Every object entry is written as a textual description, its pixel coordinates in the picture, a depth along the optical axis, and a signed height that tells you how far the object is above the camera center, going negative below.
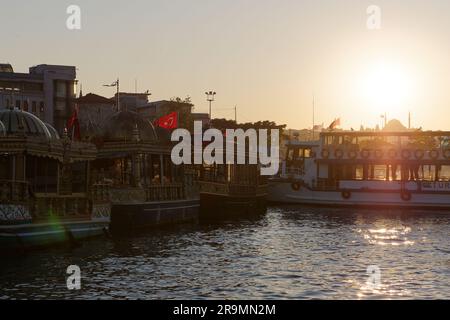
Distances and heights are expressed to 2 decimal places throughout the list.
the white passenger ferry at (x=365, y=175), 60.34 -1.52
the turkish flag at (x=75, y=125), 38.38 +2.06
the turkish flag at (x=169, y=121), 53.25 +3.18
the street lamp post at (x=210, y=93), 98.38 +10.08
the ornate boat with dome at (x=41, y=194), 26.61 -1.50
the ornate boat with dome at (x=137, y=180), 36.53 -1.27
